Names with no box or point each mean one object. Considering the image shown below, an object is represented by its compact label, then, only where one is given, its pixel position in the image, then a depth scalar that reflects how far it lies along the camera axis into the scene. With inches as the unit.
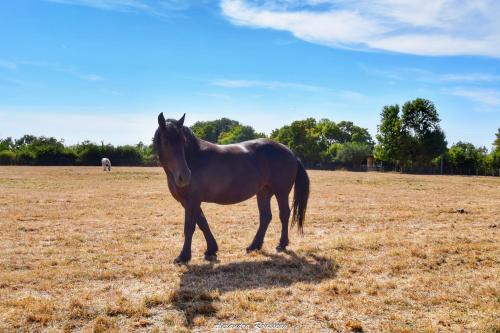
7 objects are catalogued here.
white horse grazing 1680.7
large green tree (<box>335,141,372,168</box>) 3024.1
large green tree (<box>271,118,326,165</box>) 3051.2
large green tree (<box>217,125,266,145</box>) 4371.3
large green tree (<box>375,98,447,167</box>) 2317.9
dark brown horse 242.5
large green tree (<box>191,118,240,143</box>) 4986.2
